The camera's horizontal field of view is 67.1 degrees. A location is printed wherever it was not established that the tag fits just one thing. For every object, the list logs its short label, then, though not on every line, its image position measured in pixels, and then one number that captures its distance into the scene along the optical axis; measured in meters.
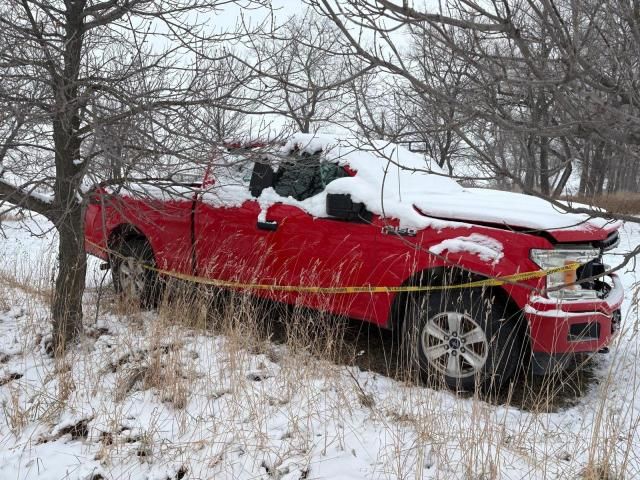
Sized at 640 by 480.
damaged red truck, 2.97
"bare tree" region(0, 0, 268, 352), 2.93
